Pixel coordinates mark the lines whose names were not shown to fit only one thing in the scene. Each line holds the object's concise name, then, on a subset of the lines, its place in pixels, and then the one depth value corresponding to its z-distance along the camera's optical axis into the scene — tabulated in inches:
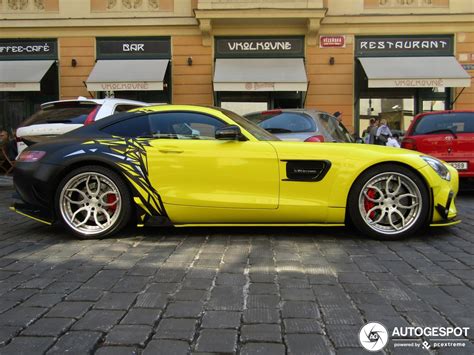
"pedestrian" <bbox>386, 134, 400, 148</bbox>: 417.5
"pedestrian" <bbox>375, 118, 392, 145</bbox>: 464.4
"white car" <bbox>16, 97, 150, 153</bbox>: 271.6
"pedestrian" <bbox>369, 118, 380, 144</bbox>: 491.6
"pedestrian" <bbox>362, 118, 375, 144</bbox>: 511.5
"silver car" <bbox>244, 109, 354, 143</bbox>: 259.0
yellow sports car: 179.0
